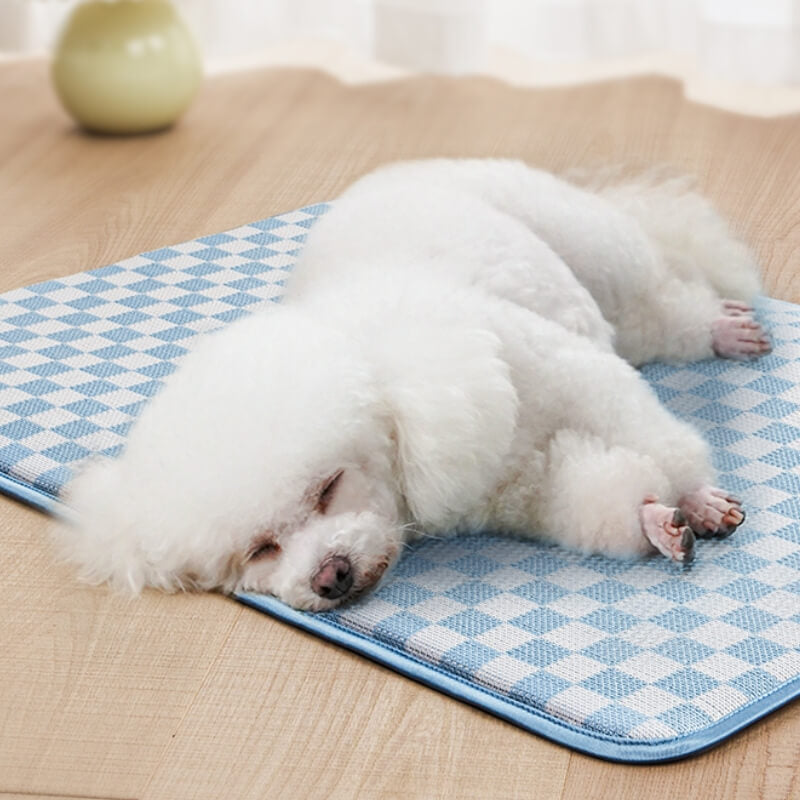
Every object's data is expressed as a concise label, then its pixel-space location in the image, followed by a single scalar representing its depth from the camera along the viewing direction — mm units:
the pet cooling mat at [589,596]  1518
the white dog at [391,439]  1580
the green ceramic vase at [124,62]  2511
